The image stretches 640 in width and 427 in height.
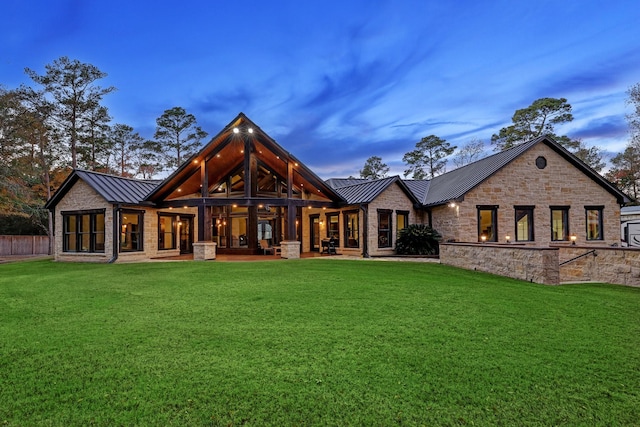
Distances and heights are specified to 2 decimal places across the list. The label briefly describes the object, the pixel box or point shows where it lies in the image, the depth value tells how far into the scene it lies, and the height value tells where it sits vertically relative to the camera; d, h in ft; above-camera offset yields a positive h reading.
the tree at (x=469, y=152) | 120.26 +24.88
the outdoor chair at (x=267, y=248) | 60.54 -4.21
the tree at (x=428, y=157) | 129.08 +25.11
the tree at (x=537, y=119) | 96.02 +29.40
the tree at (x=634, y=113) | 75.87 +24.12
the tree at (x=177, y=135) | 111.04 +29.77
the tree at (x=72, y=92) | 80.98 +32.87
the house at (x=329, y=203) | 51.83 +3.24
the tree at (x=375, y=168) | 147.84 +23.68
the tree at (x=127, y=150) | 107.61 +24.99
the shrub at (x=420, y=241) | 55.29 -3.01
